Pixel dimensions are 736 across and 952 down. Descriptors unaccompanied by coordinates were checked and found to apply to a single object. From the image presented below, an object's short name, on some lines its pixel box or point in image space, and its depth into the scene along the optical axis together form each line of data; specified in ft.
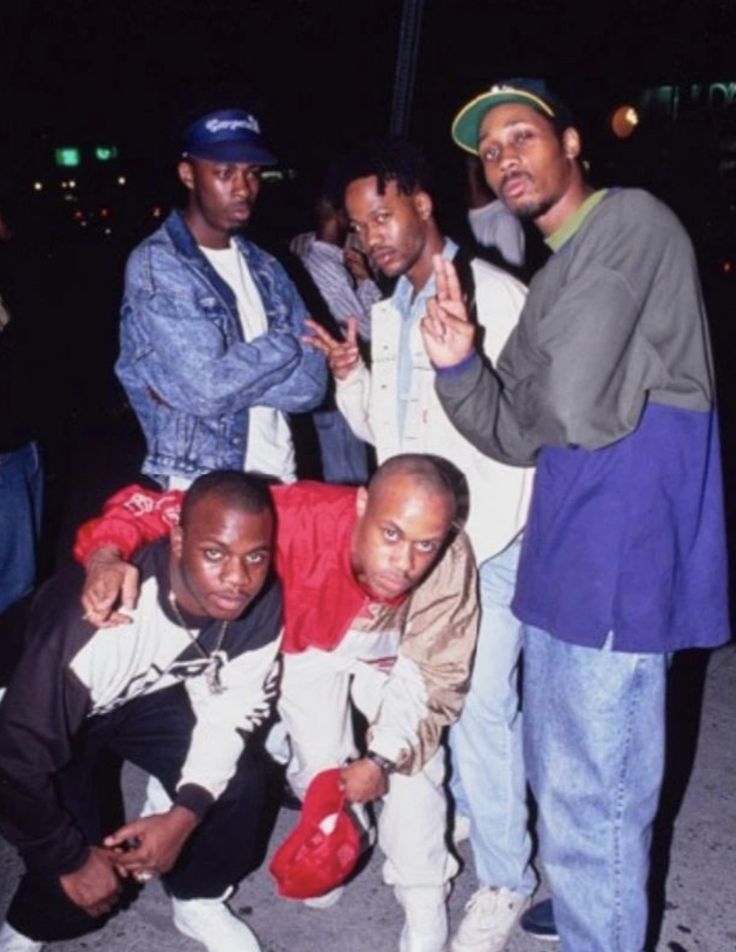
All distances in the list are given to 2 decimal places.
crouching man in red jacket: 8.10
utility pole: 13.55
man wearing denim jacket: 9.62
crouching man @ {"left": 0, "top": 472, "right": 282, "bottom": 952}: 7.55
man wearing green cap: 6.30
